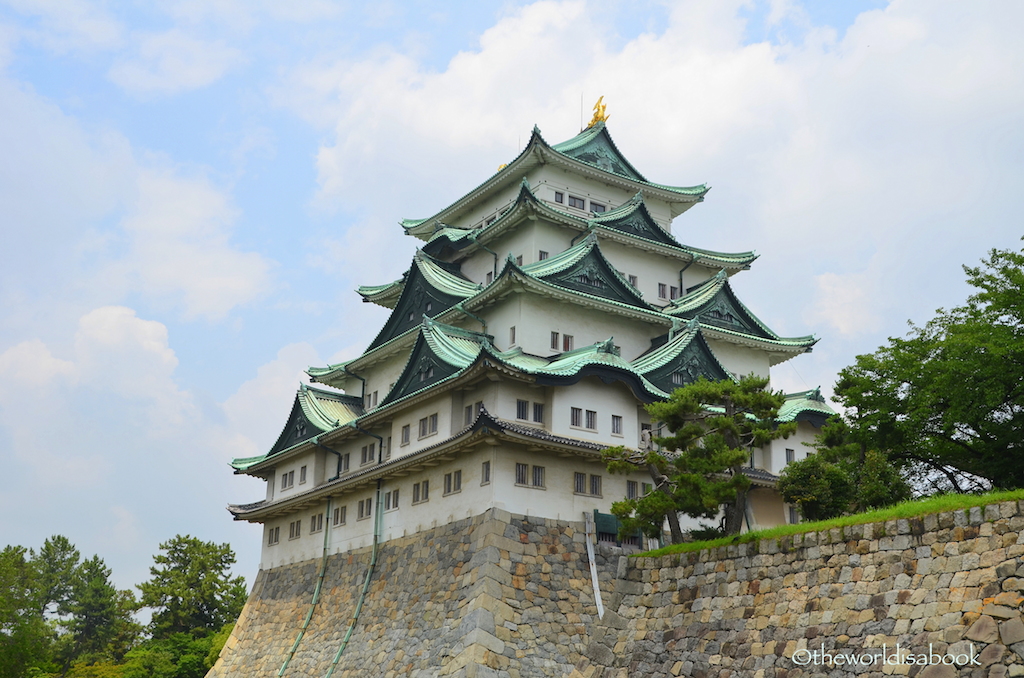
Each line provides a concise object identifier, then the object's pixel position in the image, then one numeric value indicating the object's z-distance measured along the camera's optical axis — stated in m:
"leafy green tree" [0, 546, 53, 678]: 46.47
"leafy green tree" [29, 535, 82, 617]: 78.81
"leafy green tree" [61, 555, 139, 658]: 74.00
